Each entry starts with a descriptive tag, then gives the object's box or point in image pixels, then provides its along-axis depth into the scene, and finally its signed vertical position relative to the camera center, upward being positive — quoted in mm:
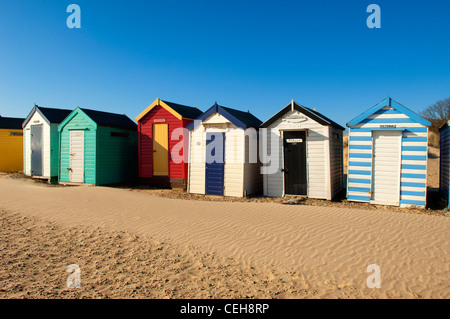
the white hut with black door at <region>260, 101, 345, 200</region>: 11617 -16
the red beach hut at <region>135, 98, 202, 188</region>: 14719 +525
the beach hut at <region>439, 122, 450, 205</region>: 10617 -299
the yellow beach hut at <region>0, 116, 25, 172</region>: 20344 +515
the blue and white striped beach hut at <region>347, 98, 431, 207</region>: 10336 -79
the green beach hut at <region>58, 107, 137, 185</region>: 15211 +239
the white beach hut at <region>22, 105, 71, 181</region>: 17172 +623
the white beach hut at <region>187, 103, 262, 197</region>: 12742 -23
